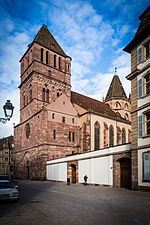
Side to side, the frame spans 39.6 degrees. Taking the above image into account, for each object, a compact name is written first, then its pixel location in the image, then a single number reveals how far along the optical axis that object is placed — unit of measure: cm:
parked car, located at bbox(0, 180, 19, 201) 1006
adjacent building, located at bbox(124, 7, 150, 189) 1561
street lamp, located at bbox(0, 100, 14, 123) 911
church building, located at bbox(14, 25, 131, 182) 3544
